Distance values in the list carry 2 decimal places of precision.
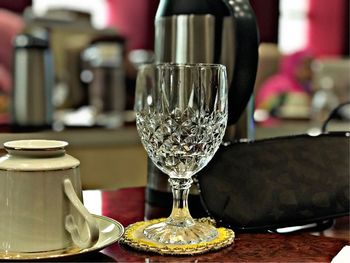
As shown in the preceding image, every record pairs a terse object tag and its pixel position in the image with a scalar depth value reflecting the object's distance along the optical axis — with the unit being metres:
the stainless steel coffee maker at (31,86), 1.38
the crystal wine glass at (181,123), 0.47
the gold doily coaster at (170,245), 0.45
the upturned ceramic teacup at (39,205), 0.42
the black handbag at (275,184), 0.53
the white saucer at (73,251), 0.41
